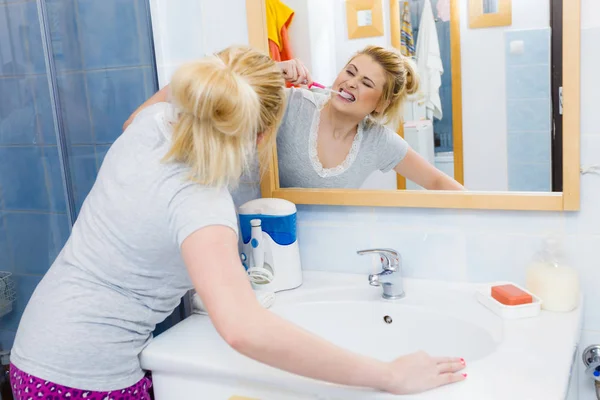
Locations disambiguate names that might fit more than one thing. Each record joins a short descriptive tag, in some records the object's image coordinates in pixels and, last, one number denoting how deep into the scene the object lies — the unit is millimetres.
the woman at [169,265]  814
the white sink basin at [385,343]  870
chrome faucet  1206
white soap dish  1056
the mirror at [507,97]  1069
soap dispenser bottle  1069
